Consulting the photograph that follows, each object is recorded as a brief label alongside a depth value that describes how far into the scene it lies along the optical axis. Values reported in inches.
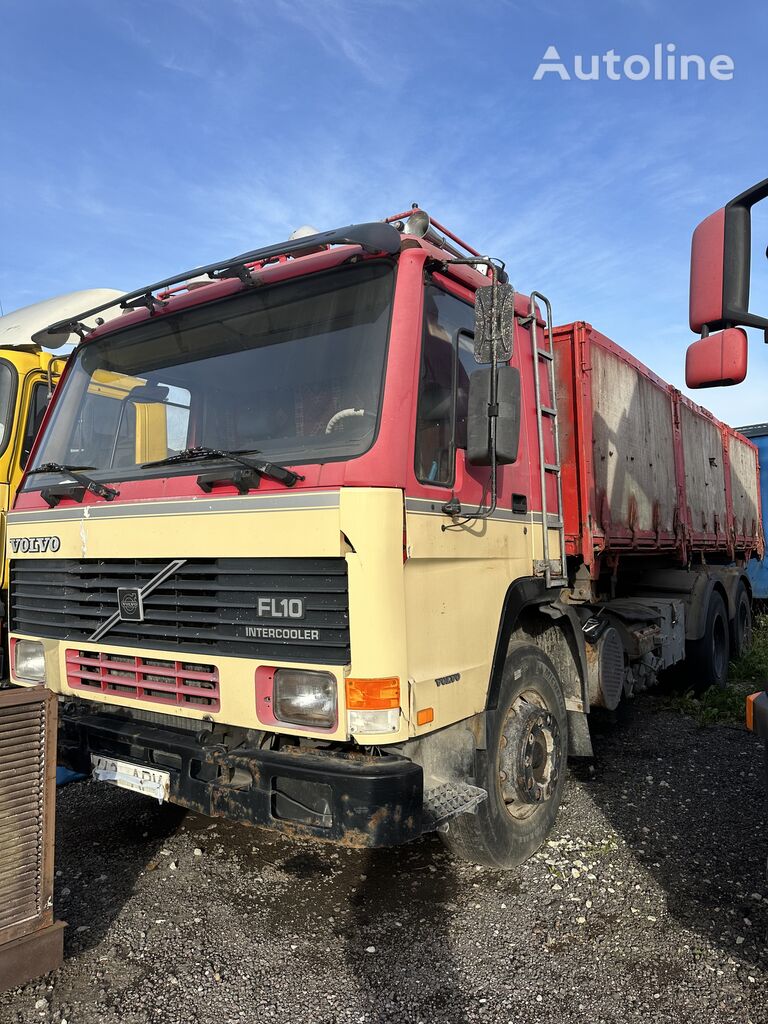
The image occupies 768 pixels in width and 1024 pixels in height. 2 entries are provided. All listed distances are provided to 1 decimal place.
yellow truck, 222.1
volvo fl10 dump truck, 109.1
